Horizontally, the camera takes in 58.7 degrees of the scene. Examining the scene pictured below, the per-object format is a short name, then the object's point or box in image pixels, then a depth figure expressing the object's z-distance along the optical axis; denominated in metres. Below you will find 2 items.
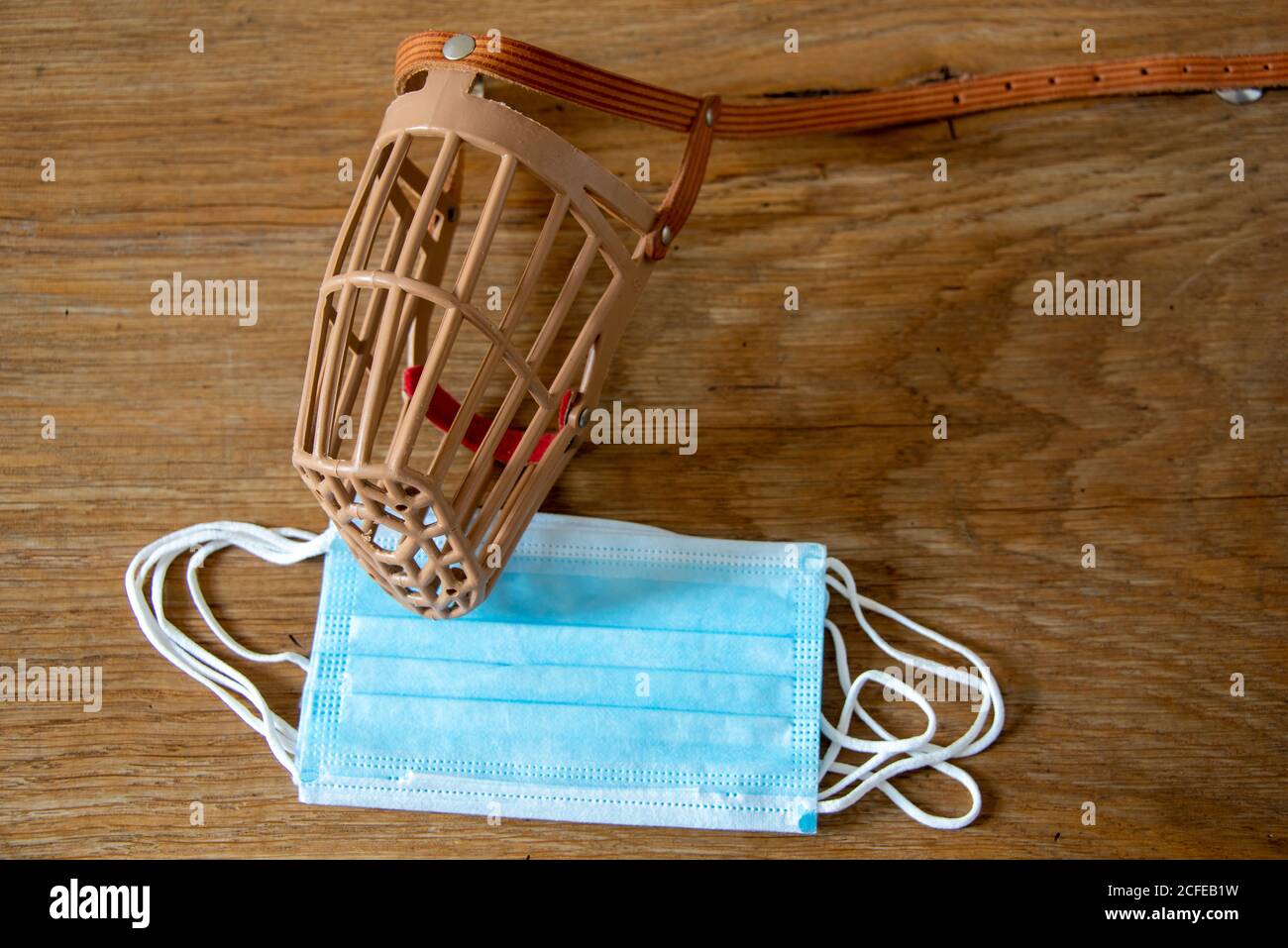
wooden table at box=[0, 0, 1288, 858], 0.39
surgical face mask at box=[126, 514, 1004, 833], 0.38
